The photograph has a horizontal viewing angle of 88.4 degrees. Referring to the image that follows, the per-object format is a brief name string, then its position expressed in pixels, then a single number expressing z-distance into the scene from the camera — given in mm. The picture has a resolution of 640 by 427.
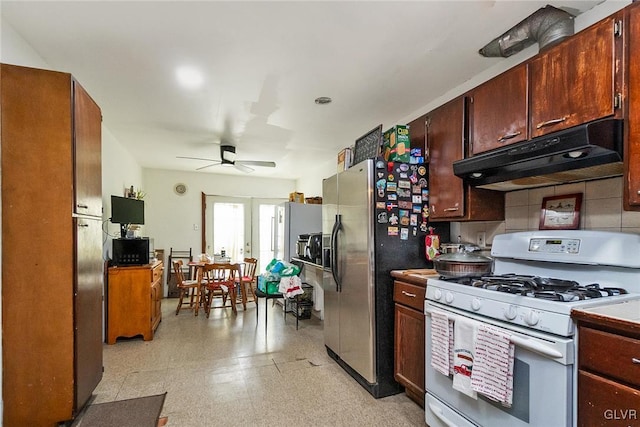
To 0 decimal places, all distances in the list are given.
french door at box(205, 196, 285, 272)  6781
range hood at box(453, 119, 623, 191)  1458
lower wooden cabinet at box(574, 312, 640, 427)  1140
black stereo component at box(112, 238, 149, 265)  3775
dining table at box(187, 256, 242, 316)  4771
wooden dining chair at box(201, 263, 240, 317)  4677
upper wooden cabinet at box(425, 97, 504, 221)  2332
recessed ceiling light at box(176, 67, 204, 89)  2504
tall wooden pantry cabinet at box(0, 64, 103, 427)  1839
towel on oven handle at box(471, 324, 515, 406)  1487
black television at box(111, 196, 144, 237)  3941
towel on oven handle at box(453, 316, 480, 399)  1661
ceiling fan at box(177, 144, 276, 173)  4637
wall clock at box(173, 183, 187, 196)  6531
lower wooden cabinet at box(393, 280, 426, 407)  2236
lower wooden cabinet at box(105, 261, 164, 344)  3604
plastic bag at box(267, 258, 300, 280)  4203
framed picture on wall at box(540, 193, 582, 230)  1926
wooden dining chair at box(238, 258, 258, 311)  5105
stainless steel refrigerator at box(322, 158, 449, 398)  2508
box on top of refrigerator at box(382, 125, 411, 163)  2654
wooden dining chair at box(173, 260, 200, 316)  4883
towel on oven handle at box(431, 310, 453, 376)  1824
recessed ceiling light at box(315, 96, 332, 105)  3055
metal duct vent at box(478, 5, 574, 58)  1859
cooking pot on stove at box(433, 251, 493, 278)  2117
